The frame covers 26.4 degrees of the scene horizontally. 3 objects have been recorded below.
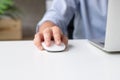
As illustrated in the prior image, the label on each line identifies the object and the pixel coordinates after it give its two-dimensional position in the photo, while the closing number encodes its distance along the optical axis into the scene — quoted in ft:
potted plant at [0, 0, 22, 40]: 9.68
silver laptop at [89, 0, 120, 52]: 1.96
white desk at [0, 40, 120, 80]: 1.68
